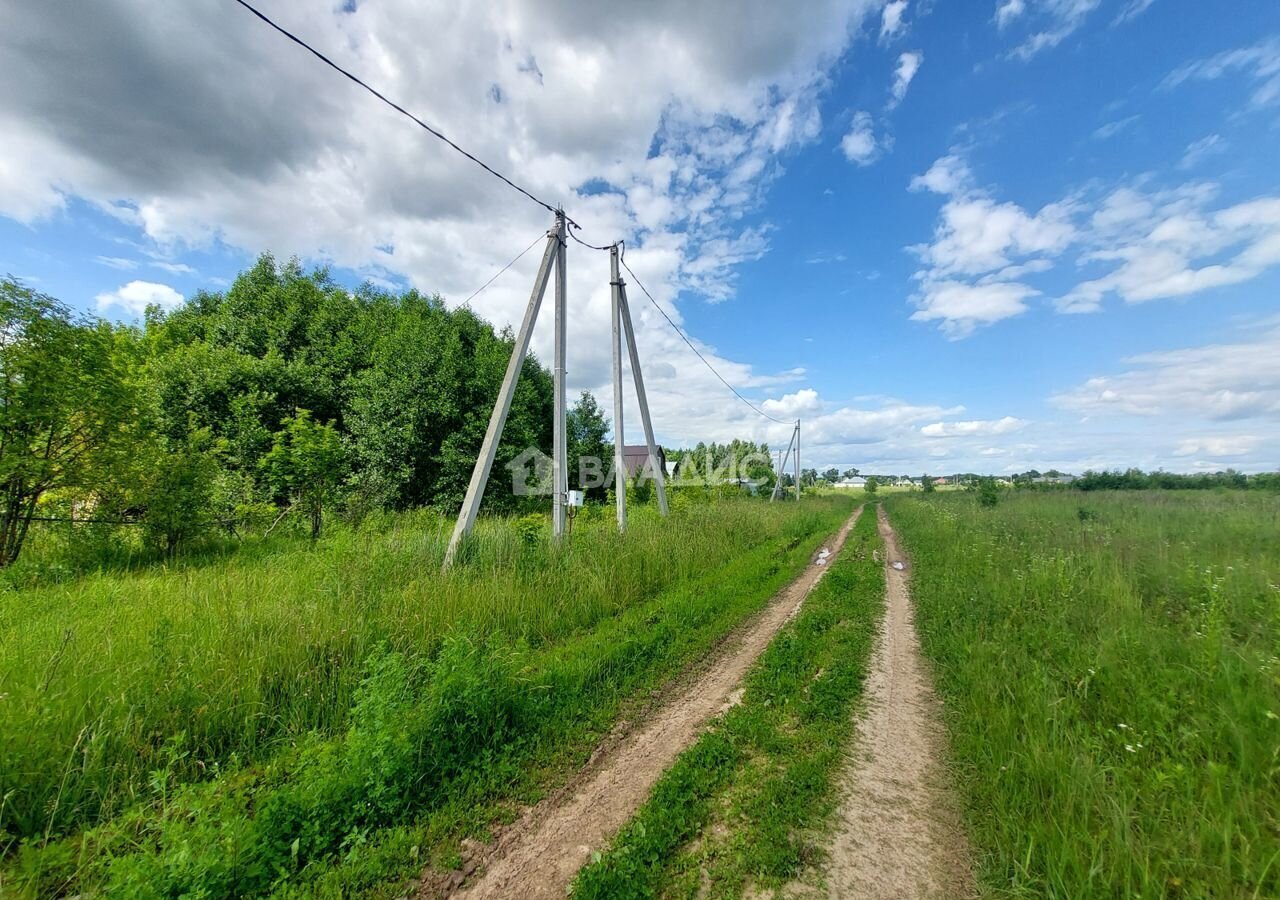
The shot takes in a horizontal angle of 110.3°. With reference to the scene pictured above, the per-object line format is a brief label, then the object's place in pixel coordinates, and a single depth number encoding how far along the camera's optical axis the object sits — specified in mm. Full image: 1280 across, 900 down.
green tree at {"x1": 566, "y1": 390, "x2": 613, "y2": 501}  24406
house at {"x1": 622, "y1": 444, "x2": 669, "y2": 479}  45625
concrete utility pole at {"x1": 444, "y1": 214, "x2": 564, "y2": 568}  7098
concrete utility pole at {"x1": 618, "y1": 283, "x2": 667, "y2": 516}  11145
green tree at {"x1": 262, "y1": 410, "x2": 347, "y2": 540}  9508
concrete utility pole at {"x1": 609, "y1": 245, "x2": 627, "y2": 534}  10539
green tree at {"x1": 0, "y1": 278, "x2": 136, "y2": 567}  6031
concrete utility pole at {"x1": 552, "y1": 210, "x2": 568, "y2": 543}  8383
